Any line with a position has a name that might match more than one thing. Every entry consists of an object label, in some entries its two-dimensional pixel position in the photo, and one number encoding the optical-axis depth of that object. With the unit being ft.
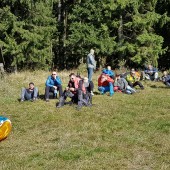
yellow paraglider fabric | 33.78
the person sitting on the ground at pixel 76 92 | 46.68
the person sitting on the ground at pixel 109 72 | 60.28
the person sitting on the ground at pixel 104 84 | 56.54
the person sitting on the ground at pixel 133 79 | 60.34
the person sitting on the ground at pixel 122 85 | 57.26
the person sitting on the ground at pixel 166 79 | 63.81
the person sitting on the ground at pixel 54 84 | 52.11
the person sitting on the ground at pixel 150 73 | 71.43
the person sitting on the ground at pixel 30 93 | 50.75
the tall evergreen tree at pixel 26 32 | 86.89
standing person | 61.87
